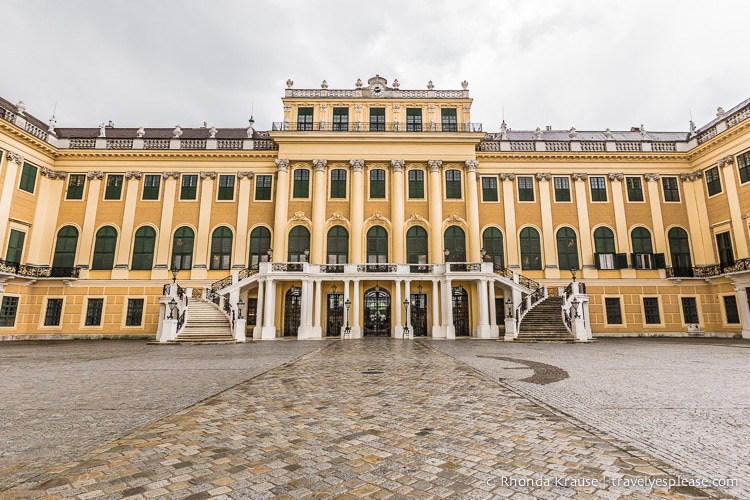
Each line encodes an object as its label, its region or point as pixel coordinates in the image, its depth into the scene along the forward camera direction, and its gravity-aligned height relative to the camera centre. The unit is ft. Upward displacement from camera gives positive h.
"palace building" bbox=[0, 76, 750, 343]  87.40 +21.21
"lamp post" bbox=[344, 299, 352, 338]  85.10 -2.59
